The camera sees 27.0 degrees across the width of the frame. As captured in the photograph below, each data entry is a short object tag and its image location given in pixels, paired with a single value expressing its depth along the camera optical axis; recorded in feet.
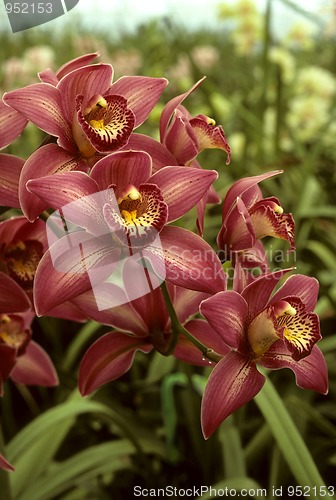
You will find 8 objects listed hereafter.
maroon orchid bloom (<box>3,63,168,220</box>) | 1.52
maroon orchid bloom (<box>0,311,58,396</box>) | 1.90
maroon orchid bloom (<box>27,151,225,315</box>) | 1.43
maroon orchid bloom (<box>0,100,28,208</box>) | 1.59
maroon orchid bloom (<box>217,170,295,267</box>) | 1.57
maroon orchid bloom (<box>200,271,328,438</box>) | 1.52
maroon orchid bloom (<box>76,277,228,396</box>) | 1.77
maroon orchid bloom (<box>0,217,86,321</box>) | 1.85
